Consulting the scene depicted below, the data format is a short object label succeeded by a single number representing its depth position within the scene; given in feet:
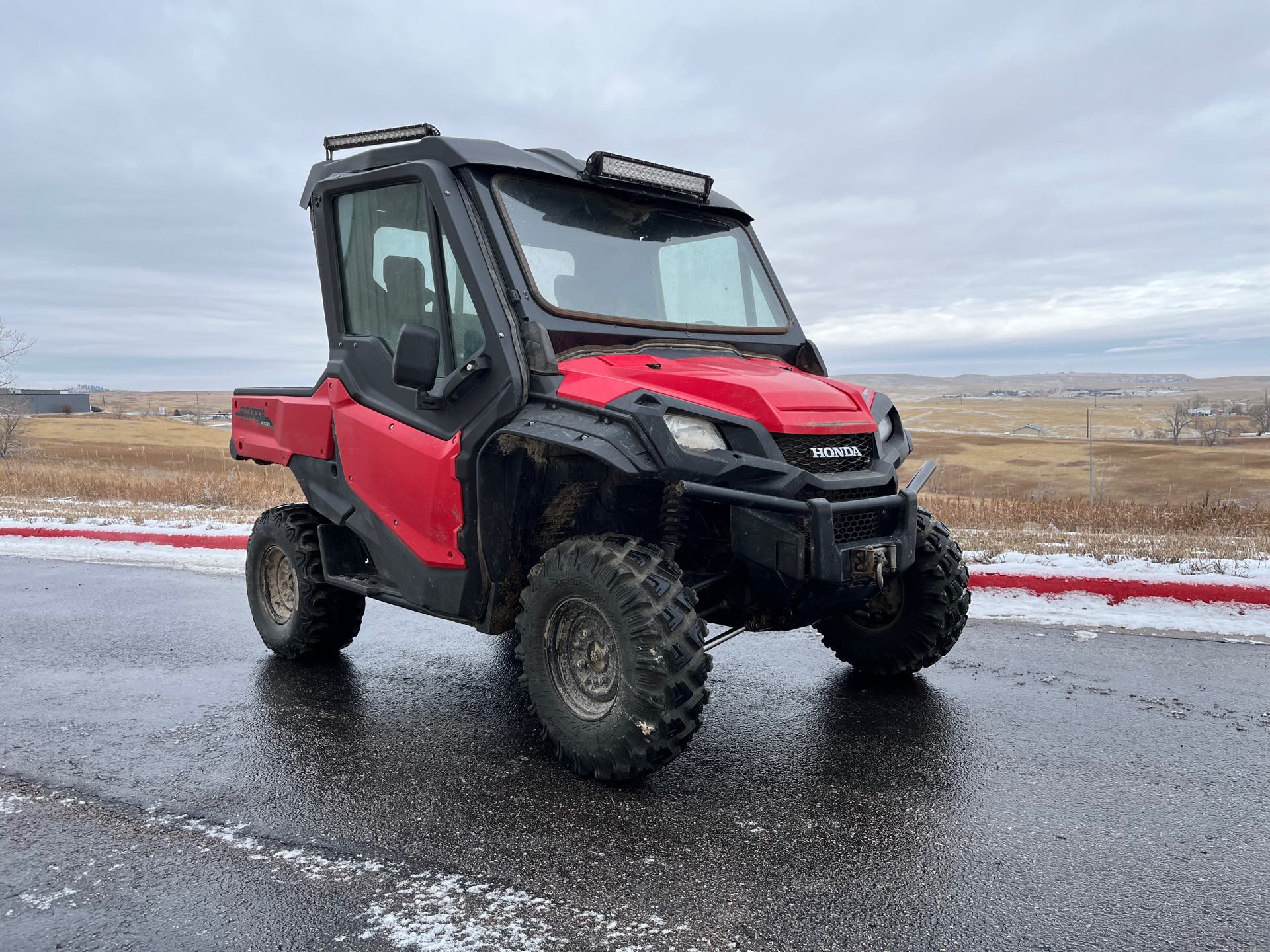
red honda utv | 12.55
